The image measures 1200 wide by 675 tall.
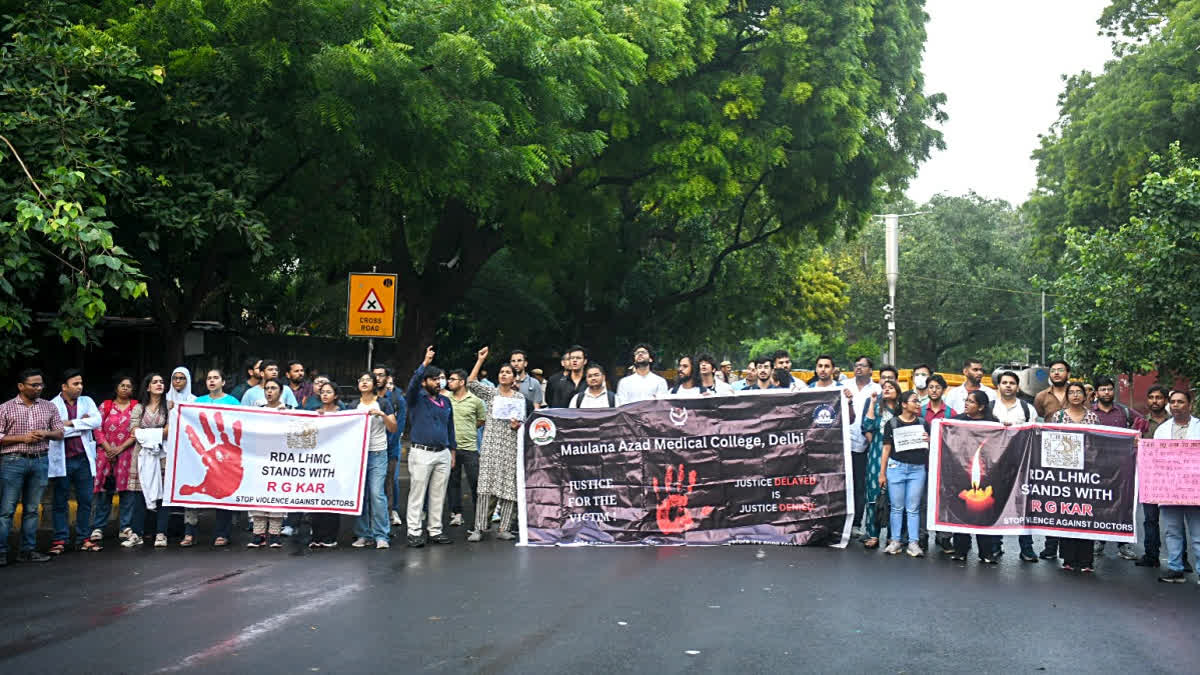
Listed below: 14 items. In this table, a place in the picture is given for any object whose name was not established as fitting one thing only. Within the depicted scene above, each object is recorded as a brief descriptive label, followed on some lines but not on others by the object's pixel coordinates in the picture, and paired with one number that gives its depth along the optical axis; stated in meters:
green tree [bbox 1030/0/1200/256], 26.17
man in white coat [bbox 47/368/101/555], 10.50
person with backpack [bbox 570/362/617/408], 11.87
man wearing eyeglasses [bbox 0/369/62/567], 10.04
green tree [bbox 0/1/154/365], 9.96
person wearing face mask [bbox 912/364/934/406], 11.99
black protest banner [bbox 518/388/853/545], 11.34
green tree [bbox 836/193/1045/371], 61.94
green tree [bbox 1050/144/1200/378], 17.12
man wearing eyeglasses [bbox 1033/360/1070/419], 11.53
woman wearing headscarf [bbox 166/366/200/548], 11.21
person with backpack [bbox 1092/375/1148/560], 11.07
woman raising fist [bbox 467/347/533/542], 11.64
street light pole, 41.62
